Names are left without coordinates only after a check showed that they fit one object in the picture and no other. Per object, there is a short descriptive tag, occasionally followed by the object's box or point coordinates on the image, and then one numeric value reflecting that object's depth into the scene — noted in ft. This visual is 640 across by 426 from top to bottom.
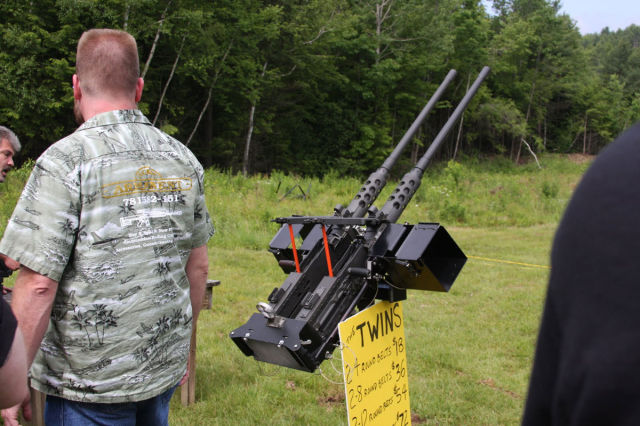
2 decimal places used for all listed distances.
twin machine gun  8.14
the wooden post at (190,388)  13.88
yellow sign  8.70
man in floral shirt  5.93
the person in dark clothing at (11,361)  3.72
